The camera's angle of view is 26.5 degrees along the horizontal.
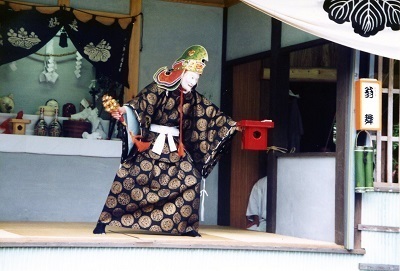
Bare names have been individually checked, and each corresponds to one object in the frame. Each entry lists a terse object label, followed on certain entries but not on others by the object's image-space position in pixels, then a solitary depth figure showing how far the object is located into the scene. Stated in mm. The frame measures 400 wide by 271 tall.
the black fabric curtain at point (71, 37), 8297
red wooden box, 7473
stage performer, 6809
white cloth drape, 6668
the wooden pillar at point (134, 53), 8727
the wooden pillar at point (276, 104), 7961
